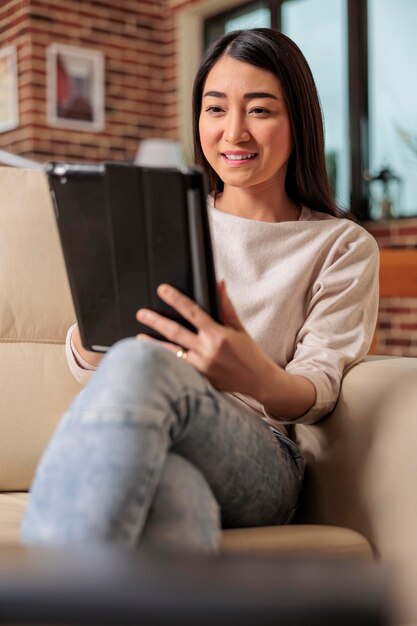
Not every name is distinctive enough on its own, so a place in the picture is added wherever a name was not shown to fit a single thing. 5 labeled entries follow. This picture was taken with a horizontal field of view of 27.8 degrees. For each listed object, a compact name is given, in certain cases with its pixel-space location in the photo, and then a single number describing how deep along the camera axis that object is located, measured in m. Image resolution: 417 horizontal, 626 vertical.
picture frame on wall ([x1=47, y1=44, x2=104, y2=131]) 4.83
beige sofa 1.07
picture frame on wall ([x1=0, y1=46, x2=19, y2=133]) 4.84
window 4.09
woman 0.83
